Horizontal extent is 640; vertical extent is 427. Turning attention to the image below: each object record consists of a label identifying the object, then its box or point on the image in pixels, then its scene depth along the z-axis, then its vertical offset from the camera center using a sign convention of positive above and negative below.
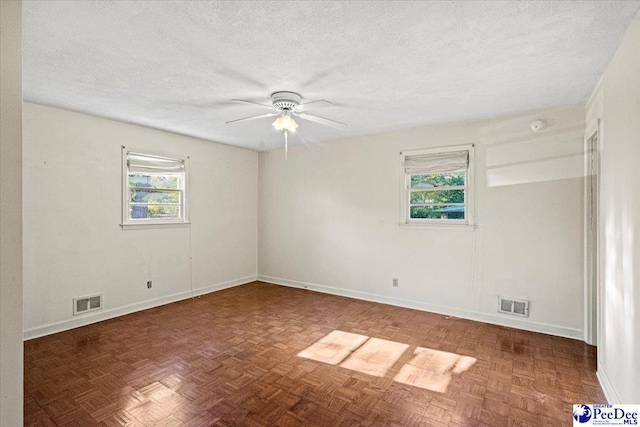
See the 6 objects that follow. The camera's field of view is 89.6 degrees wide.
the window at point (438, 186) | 4.05 +0.36
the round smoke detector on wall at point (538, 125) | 3.50 +0.97
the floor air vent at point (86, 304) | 3.69 -1.06
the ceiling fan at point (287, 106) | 2.99 +1.07
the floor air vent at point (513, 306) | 3.63 -1.06
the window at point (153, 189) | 4.21 +0.34
